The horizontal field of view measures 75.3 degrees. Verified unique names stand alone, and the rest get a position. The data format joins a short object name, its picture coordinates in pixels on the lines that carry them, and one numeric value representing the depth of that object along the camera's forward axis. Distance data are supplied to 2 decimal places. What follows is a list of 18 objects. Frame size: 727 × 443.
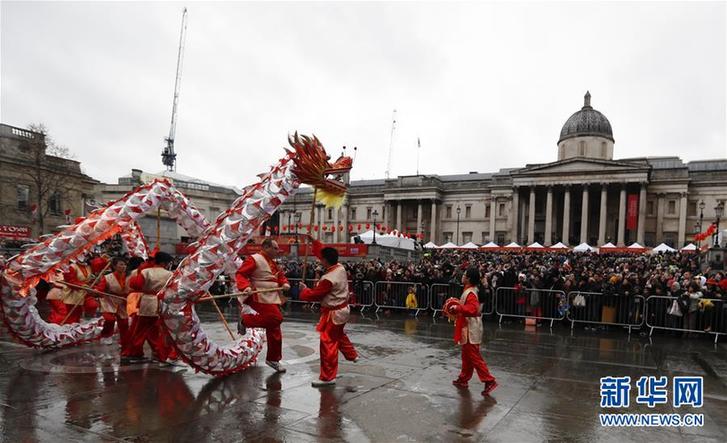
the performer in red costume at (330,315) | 6.96
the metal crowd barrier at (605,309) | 13.57
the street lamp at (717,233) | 28.41
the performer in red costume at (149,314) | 7.98
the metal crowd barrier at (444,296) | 15.64
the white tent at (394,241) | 37.78
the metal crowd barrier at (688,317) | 12.50
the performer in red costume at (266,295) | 7.10
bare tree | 37.31
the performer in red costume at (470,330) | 6.79
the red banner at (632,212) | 60.53
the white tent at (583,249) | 42.03
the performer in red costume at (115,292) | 9.07
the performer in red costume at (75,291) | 10.05
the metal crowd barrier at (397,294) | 16.89
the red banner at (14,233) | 30.16
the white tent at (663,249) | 39.56
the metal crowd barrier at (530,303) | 14.75
